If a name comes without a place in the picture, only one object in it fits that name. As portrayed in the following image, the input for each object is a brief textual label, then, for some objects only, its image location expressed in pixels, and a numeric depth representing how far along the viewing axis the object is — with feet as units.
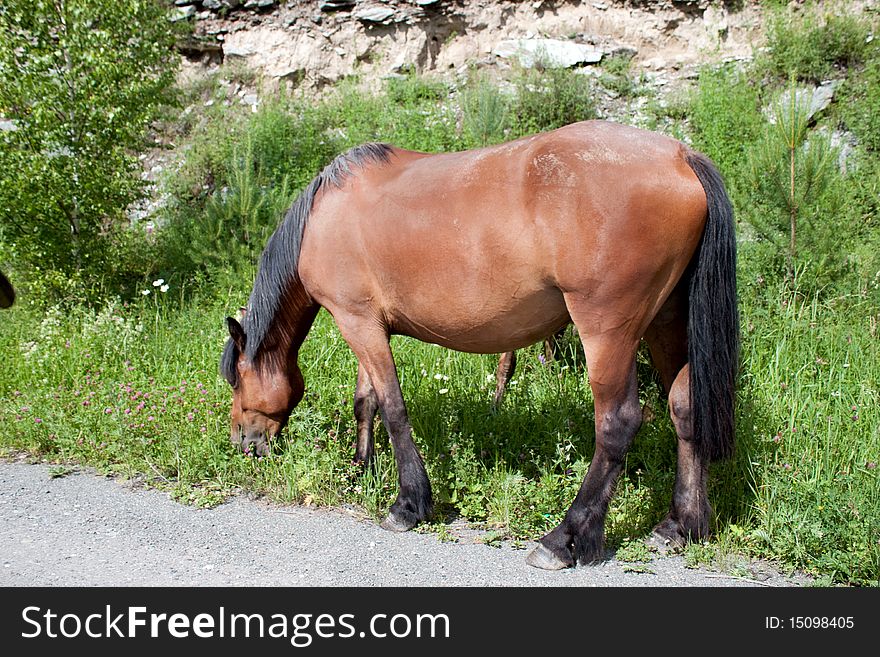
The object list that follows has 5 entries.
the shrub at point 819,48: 36.40
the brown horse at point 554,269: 11.57
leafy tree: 25.68
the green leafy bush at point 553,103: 38.19
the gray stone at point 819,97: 34.72
